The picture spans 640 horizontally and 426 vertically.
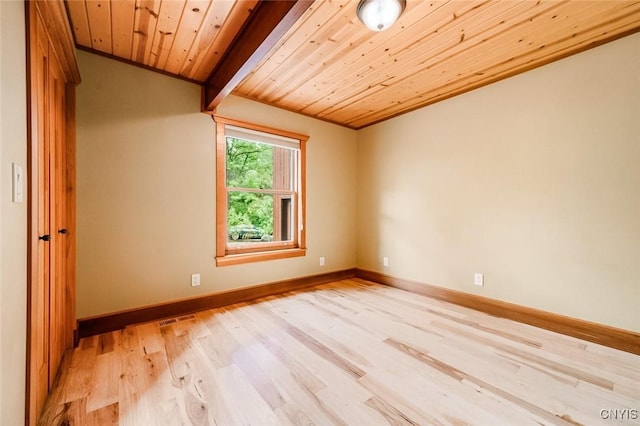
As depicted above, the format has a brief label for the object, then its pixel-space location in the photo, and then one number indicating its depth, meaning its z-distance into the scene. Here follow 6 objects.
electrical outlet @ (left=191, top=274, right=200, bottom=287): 2.63
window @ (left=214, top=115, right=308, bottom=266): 2.83
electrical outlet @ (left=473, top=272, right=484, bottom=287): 2.71
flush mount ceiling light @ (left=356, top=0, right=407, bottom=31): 1.60
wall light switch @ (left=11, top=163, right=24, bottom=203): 0.94
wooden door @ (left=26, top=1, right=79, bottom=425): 1.11
